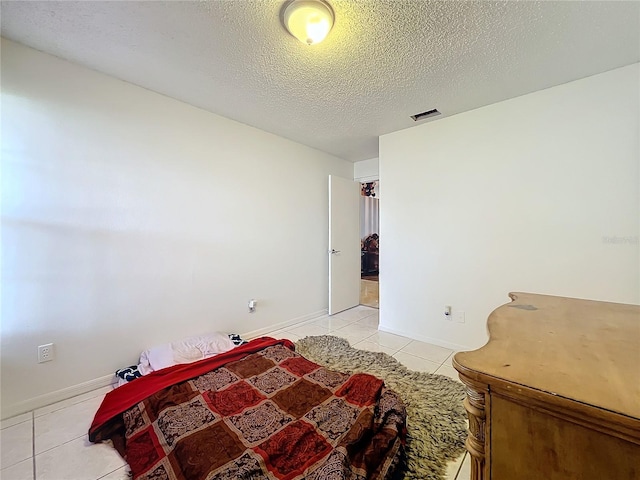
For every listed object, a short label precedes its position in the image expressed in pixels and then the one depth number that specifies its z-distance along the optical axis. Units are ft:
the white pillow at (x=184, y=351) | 6.87
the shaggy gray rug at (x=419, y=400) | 4.38
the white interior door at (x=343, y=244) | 12.55
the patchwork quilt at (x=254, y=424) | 3.76
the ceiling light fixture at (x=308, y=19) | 4.52
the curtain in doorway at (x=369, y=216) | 24.99
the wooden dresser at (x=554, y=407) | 1.70
